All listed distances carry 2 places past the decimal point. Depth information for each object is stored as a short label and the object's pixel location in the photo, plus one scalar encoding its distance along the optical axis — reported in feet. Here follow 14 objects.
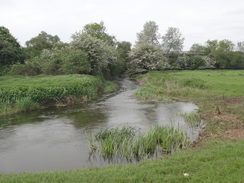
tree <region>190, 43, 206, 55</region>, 253.44
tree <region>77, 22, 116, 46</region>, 219.41
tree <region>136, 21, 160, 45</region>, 265.75
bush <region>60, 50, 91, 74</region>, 117.39
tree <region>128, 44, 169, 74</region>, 193.98
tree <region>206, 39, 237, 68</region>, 221.66
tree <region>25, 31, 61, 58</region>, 167.46
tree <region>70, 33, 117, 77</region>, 131.13
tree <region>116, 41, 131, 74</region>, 196.93
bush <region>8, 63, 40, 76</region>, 131.78
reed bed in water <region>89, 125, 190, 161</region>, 35.24
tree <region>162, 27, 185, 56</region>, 255.35
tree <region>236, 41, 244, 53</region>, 290.17
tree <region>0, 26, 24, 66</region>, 144.15
